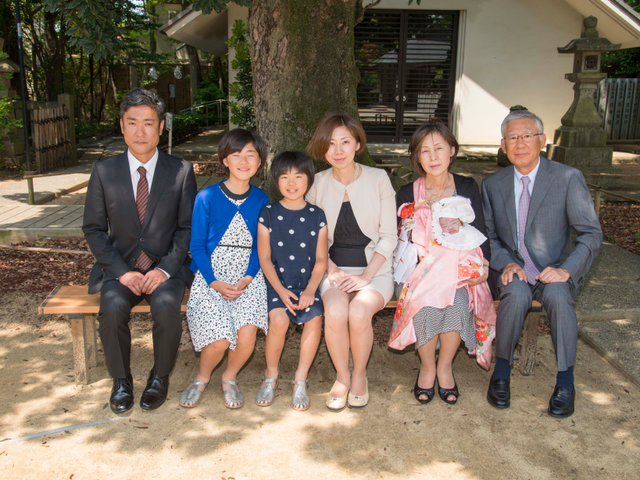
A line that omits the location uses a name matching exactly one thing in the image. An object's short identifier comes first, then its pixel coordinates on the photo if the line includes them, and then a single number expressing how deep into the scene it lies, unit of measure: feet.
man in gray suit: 10.61
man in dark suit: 10.52
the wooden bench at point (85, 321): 10.78
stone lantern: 32.99
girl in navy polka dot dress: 10.78
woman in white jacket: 10.59
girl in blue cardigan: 10.57
